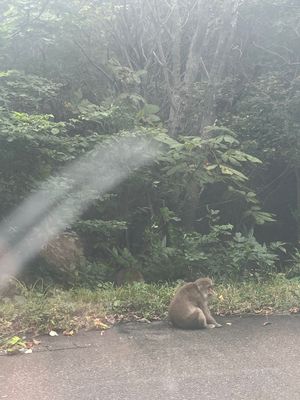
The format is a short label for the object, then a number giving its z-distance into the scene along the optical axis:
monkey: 6.00
